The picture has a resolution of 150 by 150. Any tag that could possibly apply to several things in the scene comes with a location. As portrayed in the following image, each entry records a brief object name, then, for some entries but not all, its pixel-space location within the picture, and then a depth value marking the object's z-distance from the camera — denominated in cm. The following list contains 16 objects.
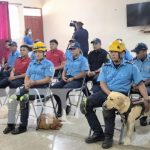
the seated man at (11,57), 400
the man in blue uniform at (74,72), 314
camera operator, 507
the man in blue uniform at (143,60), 280
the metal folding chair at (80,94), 316
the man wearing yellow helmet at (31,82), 270
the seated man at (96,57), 346
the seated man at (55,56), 382
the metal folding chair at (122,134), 229
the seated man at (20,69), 329
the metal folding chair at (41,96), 279
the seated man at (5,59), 420
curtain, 661
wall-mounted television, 611
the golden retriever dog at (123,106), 215
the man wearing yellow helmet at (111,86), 223
